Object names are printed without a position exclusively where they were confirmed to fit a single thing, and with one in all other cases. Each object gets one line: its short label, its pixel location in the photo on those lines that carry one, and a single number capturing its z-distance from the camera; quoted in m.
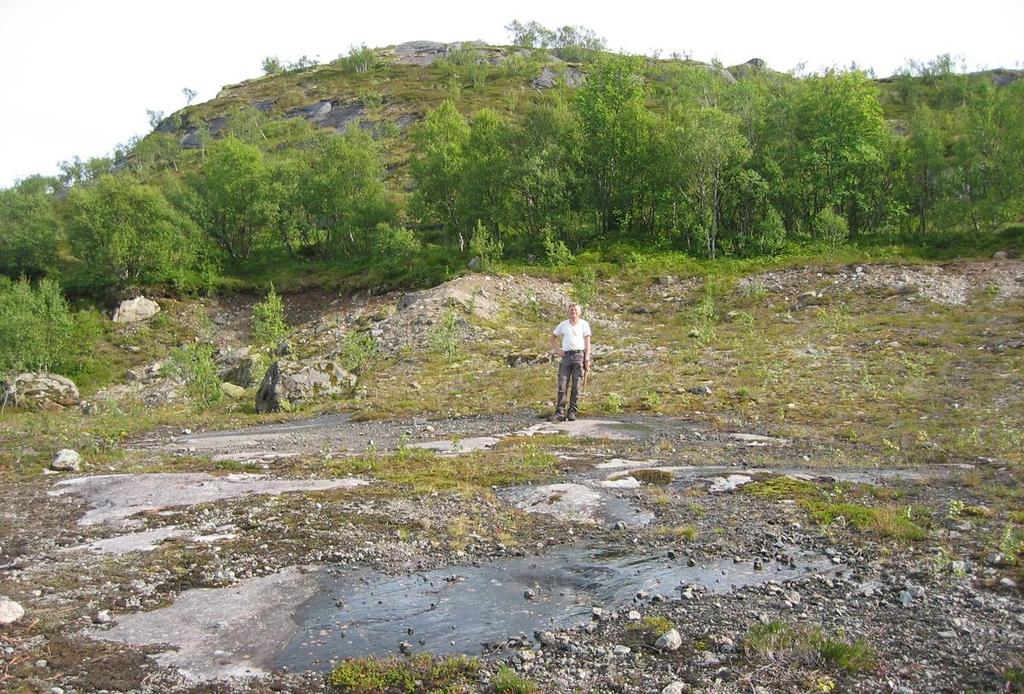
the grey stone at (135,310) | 61.06
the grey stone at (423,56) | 188.25
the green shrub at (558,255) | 48.56
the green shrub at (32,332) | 49.84
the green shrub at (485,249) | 48.03
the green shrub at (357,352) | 29.27
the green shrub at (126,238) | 64.00
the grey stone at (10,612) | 7.53
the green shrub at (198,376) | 28.45
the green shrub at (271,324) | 35.22
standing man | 18.83
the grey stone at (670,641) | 7.01
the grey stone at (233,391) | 29.15
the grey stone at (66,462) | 14.92
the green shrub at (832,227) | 46.88
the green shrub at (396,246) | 57.03
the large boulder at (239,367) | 33.09
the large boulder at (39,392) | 42.34
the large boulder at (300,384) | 25.41
